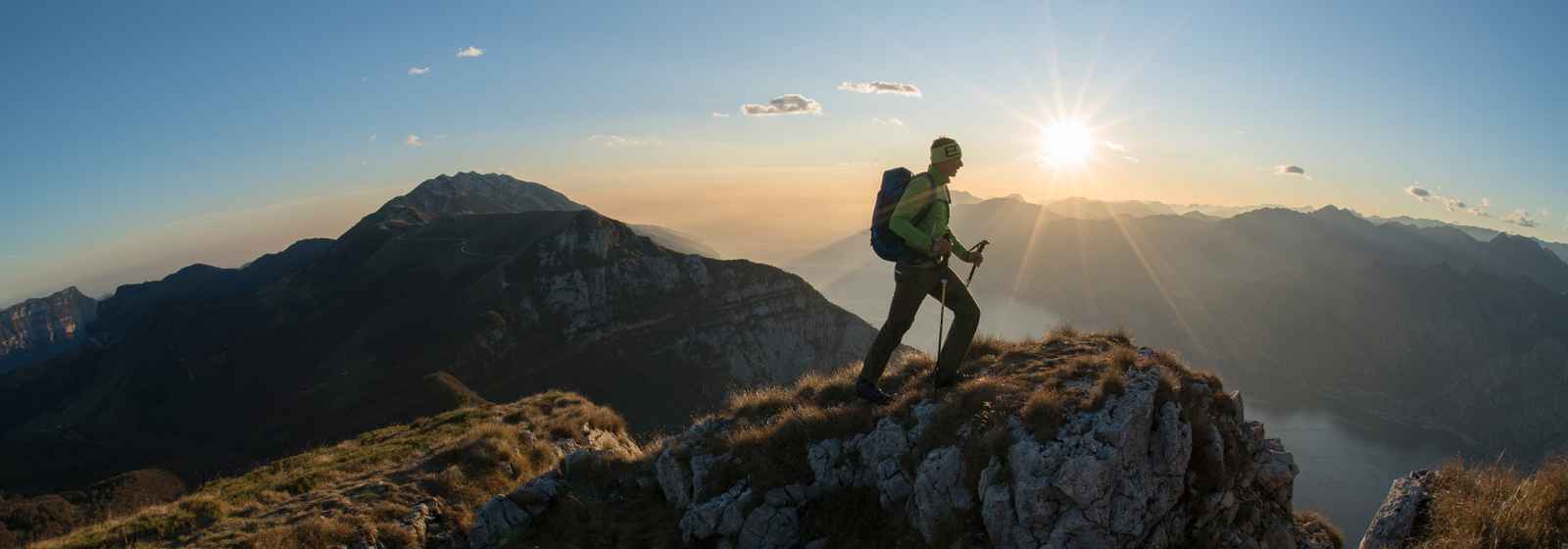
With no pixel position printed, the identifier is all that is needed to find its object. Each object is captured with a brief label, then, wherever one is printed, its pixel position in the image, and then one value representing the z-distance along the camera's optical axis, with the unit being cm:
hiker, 884
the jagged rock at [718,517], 873
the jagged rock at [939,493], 755
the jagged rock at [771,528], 841
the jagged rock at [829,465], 884
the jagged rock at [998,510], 713
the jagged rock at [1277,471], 921
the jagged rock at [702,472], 948
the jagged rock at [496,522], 1035
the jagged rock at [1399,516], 829
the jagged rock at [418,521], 1070
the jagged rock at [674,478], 972
